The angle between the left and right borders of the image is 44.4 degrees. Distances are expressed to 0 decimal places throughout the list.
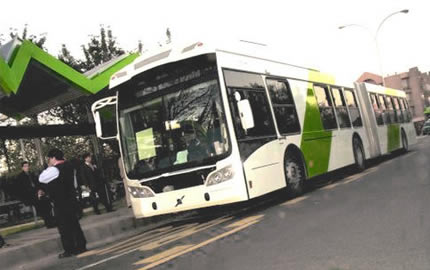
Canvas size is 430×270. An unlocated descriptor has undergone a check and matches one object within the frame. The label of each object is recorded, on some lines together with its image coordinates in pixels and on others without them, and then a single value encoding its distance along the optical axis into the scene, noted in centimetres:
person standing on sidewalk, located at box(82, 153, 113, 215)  1376
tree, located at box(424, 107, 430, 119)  7165
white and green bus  874
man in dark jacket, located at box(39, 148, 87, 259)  829
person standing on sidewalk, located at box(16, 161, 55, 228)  1243
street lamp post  3643
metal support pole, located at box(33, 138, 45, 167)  1842
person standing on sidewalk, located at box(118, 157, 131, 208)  1377
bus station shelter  1209
